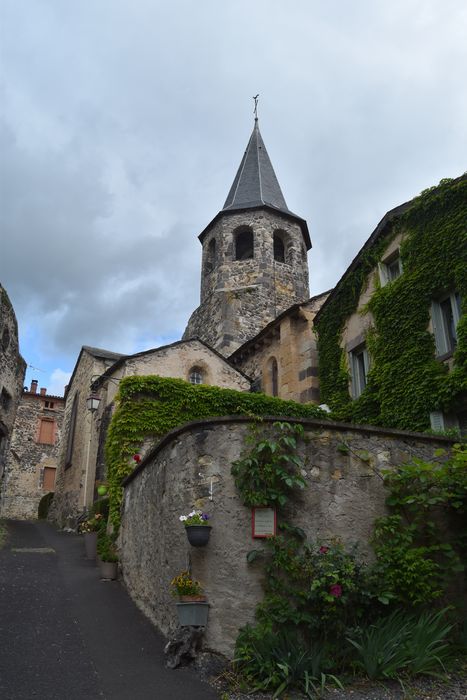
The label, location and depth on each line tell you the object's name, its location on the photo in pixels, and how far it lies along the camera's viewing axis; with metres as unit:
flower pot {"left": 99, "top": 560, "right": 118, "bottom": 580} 9.45
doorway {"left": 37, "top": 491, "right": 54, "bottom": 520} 24.08
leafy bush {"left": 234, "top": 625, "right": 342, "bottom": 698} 4.81
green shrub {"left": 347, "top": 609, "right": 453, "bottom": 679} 5.00
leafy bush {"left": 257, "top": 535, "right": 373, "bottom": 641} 5.27
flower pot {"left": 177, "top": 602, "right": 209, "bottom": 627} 5.42
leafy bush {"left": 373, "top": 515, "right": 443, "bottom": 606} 5.46
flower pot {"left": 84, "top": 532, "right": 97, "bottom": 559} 11.66
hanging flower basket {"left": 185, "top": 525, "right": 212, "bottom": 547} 5.66
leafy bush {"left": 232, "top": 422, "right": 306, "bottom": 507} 5.75
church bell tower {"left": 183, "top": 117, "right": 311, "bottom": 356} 25.20
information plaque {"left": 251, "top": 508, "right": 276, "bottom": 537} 5.70
